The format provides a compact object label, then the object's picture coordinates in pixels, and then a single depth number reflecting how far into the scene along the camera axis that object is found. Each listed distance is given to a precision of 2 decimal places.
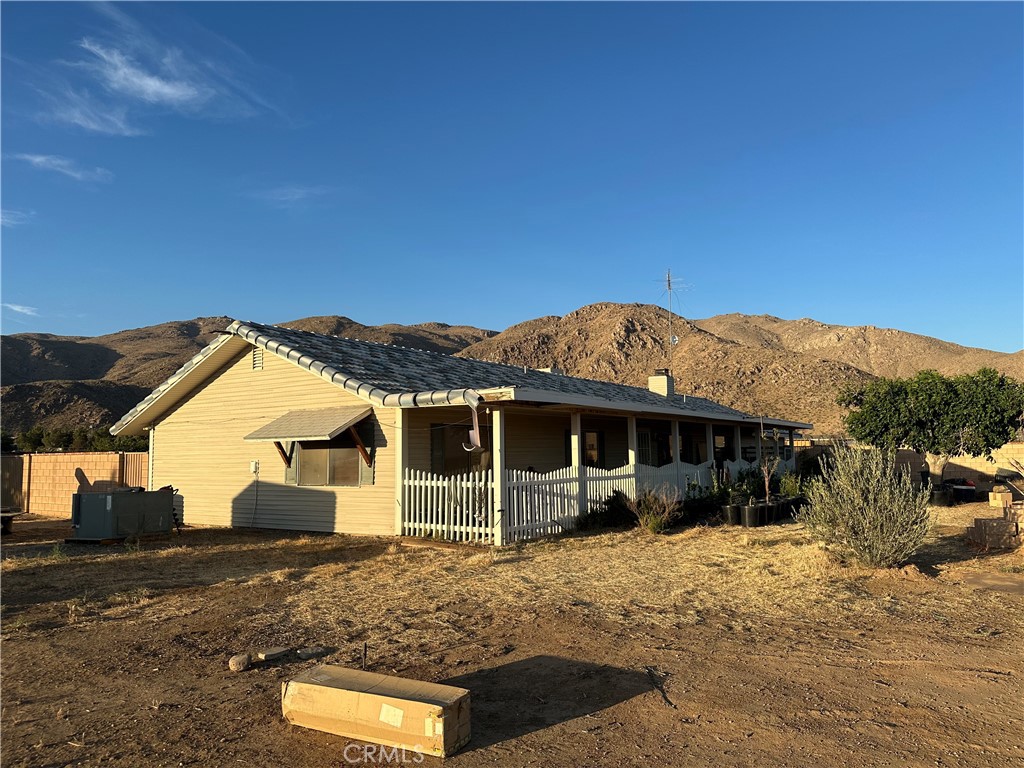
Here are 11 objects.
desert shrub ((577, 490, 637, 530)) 13.49
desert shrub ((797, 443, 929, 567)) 8.35
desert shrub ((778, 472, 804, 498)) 17.09
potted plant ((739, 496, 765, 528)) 14.04
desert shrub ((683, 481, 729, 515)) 15.72
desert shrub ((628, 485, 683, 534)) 12.84
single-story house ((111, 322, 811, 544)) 12.05
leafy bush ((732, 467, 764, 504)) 15.92
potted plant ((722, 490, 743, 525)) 14.23
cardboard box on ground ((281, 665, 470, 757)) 3.57
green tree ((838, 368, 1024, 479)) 21.11
